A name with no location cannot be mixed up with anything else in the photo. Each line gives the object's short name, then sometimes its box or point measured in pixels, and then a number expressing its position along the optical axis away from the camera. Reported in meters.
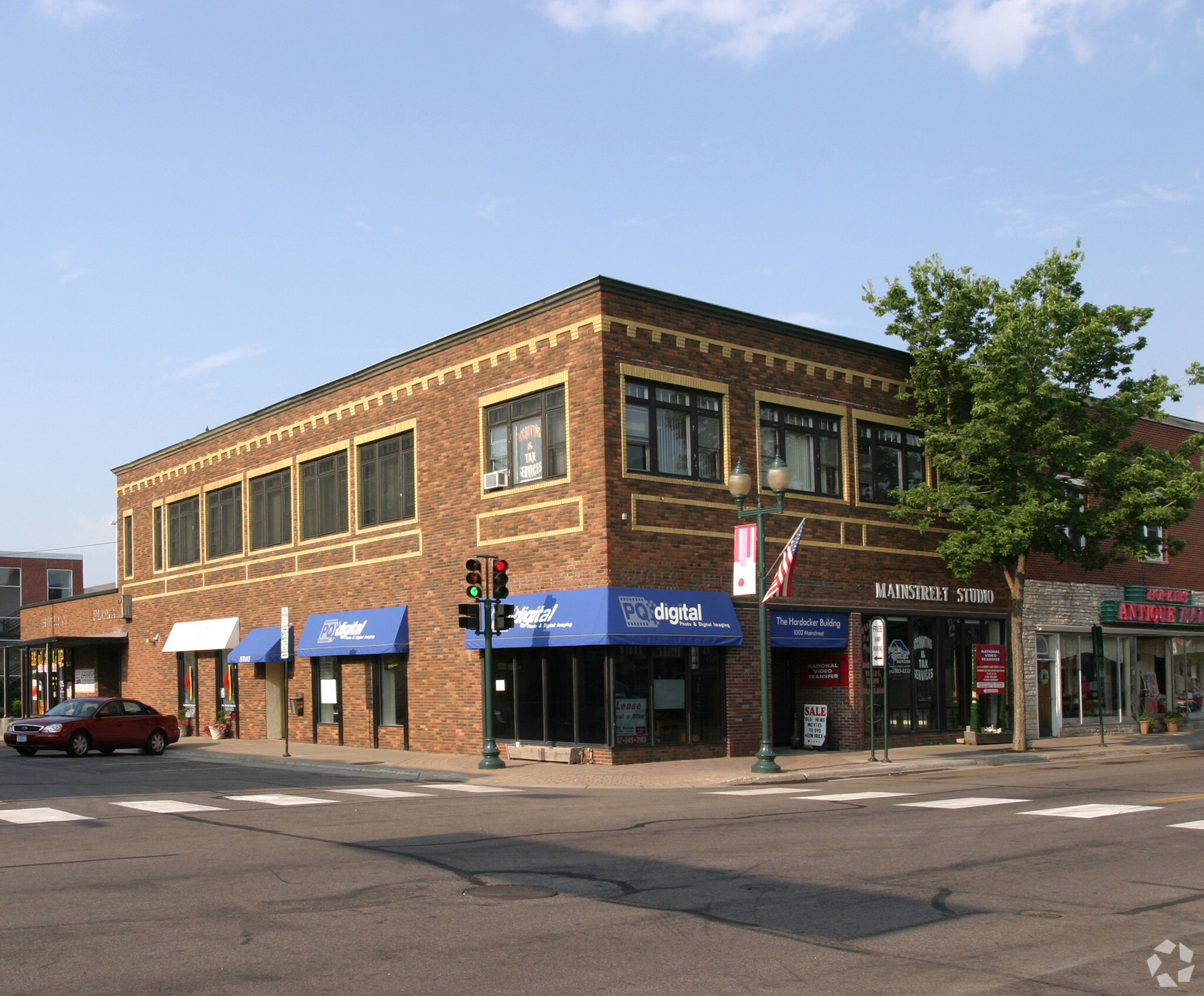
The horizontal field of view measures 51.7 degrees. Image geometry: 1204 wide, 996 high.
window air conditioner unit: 25.94
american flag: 23.06
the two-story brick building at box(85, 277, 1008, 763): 23.78
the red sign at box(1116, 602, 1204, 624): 34.44
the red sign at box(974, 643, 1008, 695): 29.55
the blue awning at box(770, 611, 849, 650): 25.91
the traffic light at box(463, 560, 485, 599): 22.95
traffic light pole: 23.23
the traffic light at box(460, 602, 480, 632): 23.09
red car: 29.00
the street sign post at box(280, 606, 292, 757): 27.55
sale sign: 26.69
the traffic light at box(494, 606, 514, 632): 23.00
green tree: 26.16
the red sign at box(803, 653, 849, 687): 26.98
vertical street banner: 23.05
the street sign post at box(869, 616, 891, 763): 23.67
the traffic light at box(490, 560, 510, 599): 23.25
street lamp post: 21.78
